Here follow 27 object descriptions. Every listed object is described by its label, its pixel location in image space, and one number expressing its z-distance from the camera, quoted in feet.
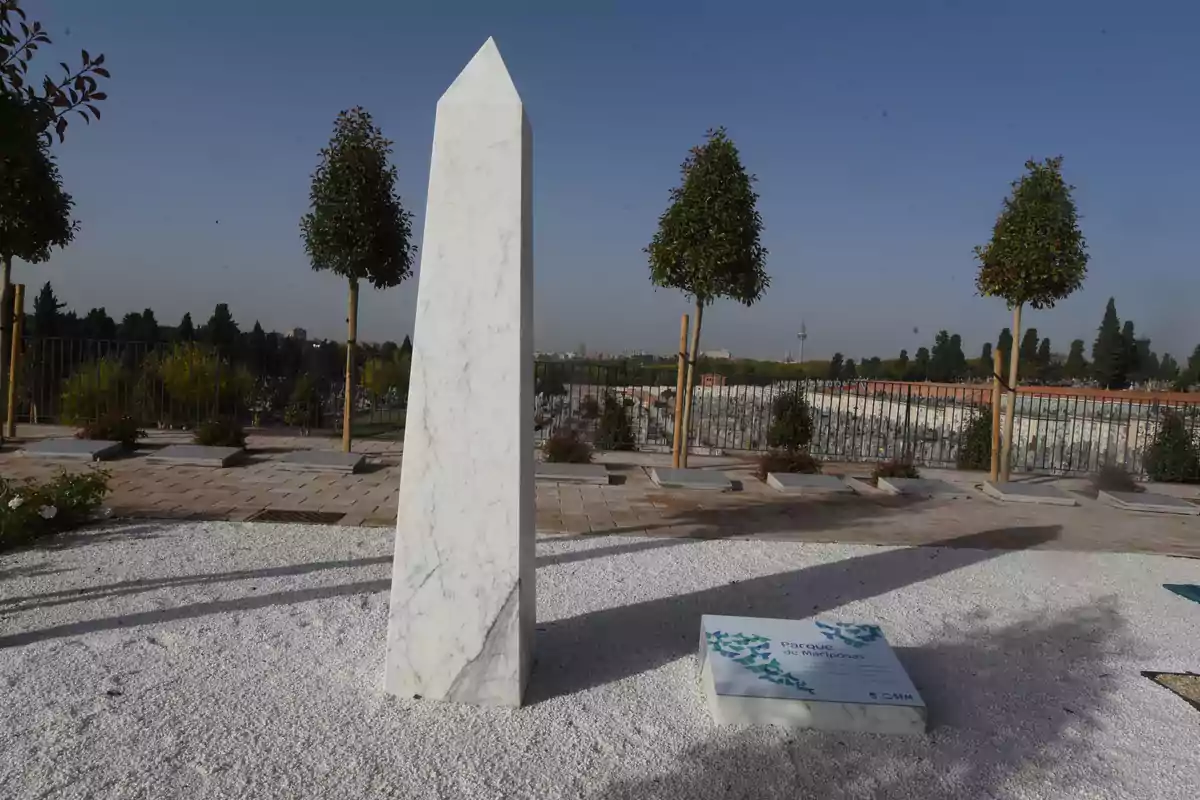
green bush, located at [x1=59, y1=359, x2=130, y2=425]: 39.19
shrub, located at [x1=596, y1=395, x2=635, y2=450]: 40.22
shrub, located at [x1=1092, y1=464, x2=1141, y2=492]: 34.53
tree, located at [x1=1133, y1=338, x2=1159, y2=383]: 99.76
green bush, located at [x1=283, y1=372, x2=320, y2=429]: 44.34
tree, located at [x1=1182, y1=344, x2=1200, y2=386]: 98.57
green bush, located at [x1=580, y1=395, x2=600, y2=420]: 42.57
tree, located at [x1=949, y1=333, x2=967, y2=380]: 92.40
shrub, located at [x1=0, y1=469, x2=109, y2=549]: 17.93
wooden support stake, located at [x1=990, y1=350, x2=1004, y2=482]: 33.12
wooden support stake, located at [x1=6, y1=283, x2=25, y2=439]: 32.32
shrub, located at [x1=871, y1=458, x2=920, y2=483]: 34.37
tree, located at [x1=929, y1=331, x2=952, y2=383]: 91.72
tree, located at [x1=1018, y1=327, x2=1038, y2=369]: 109.33
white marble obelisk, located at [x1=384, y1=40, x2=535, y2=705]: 10.53
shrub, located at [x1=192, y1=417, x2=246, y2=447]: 33.81
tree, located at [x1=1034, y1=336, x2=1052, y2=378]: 101.63
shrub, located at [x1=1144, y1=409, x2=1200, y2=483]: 39.11
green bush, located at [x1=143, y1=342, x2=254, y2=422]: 40.98
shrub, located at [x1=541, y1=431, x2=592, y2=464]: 33.53
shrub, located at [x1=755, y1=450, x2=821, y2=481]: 33.88
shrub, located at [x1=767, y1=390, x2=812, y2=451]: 39.96
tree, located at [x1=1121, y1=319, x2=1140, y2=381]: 95.50
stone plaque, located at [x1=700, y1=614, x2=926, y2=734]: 10.65
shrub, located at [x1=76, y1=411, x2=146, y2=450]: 33.09
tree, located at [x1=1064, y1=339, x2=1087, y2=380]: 112.27
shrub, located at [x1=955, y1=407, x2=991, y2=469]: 39.58
